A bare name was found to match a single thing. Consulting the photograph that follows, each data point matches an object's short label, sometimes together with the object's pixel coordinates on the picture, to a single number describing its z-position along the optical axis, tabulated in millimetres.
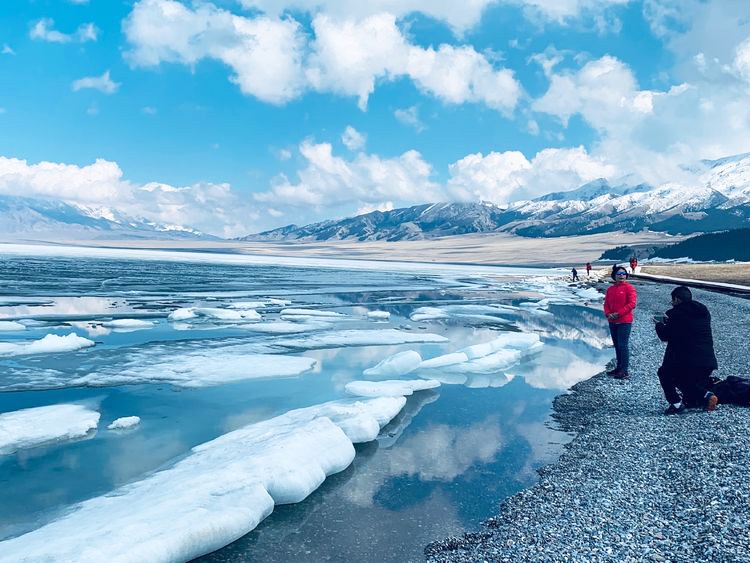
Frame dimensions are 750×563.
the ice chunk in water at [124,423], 8875
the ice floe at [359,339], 17578
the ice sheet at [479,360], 13984
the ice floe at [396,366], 13203
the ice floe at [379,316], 25266
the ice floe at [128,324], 20169
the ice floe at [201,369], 12188
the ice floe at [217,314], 22811
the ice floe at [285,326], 20312
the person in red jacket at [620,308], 11199
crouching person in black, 8555
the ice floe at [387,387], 11195
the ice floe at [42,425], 8078
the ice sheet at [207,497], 5027
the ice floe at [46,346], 14773
